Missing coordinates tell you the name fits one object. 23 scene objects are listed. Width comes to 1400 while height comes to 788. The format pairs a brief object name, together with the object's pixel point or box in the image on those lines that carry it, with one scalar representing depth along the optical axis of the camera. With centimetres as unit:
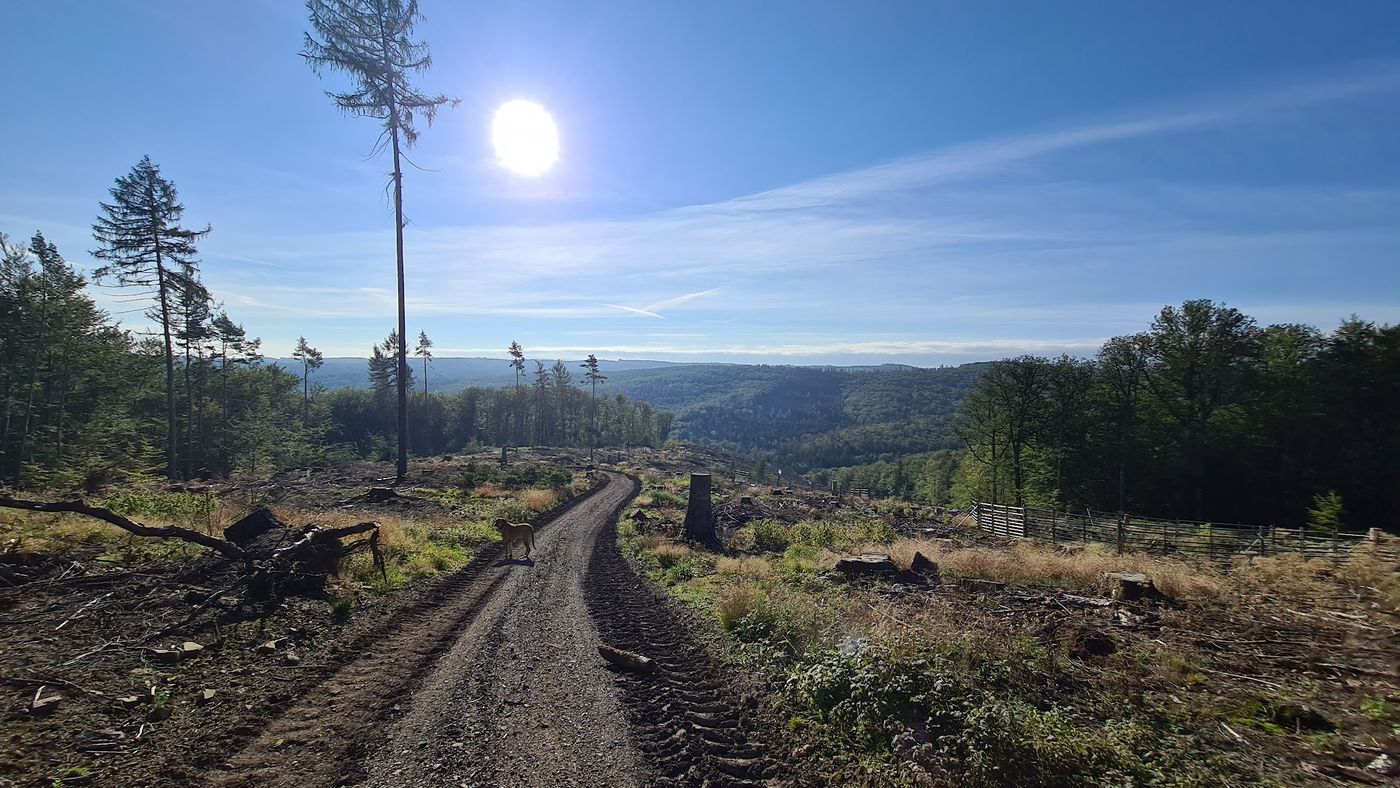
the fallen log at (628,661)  732
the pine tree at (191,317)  2678
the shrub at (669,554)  1424
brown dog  1410
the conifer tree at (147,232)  2500
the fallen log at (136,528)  668
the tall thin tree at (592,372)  7428
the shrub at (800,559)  1345
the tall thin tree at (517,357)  8473
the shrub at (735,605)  884
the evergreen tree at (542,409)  9662
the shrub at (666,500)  2778
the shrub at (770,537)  1850
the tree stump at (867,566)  1289
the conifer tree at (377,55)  1795
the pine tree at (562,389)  10294
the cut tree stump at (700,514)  1762
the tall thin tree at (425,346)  8044
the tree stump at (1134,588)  1025
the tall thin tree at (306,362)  7300
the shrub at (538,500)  2283
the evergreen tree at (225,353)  4219
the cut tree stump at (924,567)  1316
